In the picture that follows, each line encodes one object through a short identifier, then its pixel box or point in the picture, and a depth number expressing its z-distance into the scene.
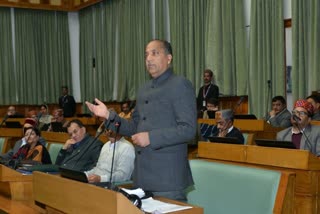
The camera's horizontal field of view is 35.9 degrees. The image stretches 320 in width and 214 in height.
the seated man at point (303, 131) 4.22
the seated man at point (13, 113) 10.84
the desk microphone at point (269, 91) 8.09
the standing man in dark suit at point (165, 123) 2.31
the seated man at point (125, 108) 9.24
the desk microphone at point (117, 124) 2.36
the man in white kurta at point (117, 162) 3.96
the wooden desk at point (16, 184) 3.05
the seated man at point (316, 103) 5.95
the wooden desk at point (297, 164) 3.13
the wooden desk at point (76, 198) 1.78
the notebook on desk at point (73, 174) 2.08
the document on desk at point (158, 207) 2.02
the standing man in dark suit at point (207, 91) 8.31
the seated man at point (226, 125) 4.91
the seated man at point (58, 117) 9.69
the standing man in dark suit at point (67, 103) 12.63
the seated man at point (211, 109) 6.91
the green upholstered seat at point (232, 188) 2.39
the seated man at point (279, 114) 6.60
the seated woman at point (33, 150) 5.01
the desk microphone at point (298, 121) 4.21
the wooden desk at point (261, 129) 5.79
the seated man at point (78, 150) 4.53
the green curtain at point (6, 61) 12.76
